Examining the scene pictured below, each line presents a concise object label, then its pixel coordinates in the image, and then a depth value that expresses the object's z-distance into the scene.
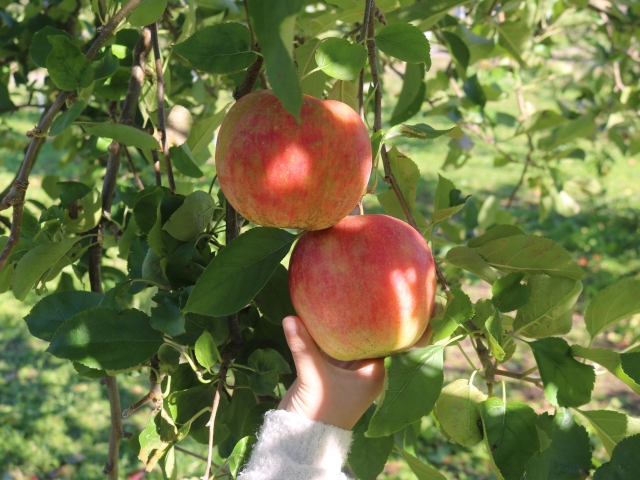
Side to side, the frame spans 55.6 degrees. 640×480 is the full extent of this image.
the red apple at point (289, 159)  0.62
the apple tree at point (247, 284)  0.66
